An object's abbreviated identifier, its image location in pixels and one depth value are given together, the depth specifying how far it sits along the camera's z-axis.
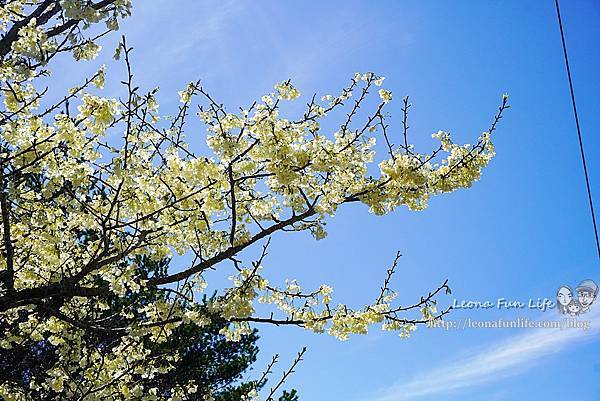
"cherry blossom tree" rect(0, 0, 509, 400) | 4.29
